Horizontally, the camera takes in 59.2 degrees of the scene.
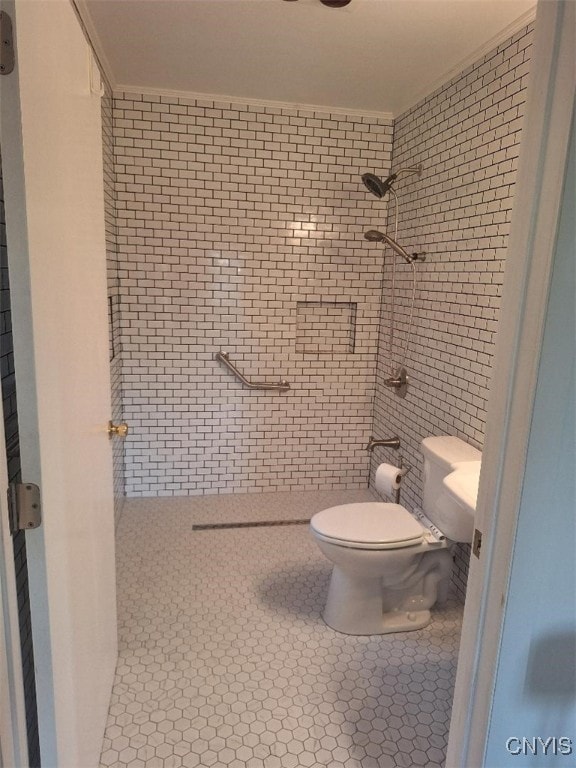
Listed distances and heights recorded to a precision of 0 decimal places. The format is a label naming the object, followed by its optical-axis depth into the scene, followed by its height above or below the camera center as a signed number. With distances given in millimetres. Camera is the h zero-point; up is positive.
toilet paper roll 2422 -914
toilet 2000 -1045
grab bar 3127 -631
